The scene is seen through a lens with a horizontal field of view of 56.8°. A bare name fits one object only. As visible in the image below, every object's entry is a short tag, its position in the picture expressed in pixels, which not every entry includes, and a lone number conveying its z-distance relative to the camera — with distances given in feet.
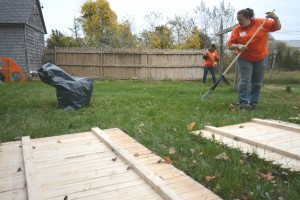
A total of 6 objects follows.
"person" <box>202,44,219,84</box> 40.16
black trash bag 19.15
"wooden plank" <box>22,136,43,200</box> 6.52
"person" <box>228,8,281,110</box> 16.89
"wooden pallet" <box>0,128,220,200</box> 6.74
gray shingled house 51.88
